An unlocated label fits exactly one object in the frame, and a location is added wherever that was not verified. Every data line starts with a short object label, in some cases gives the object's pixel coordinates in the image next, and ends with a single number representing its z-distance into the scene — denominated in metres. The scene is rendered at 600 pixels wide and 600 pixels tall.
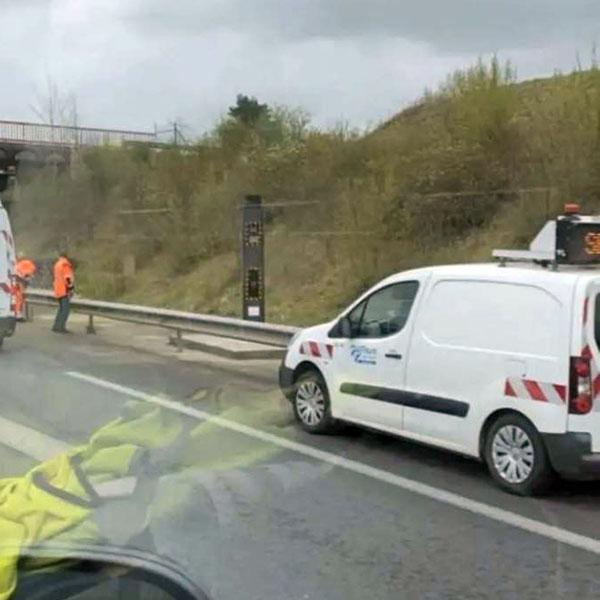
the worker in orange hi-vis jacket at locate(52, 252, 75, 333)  19.08
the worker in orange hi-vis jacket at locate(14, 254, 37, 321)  17.80
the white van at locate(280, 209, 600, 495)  7.20
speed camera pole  17.44
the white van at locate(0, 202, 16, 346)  16.06
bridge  33.72
